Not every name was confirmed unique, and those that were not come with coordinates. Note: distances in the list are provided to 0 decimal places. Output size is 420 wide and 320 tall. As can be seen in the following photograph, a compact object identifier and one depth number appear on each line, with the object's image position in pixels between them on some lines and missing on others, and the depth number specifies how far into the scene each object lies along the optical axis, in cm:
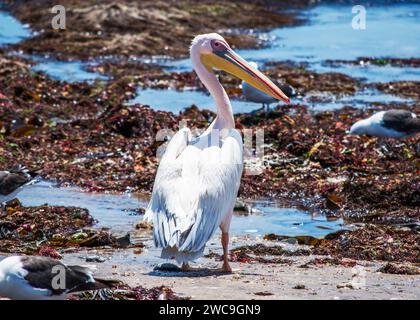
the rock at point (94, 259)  1573
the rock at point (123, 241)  1739
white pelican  1399
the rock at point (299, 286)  1356
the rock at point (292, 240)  1842
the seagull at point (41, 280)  1184
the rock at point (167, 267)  1507
